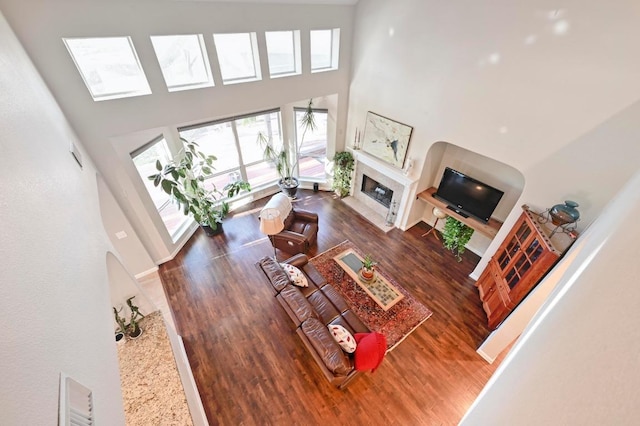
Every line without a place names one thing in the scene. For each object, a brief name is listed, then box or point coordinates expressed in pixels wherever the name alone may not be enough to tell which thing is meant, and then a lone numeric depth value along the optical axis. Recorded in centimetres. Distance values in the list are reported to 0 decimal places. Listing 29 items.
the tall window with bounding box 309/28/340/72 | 581
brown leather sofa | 352
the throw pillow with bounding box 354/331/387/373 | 345
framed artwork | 571
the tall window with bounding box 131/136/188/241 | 500
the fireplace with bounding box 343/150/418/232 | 617
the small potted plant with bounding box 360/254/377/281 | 515
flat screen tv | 511
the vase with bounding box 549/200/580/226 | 362
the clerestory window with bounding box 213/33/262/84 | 496
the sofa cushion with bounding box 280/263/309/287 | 458
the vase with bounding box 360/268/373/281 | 516
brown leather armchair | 559
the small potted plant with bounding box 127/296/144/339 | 322
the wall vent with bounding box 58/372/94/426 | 103
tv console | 515
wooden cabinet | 362
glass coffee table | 501
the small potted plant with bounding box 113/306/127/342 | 310
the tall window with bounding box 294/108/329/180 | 695
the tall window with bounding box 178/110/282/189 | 595
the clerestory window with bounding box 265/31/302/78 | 541
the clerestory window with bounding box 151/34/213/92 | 445
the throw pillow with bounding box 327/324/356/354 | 369
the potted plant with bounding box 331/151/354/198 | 712
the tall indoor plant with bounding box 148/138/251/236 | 509
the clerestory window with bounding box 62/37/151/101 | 381
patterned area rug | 465
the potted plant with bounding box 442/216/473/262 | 571
